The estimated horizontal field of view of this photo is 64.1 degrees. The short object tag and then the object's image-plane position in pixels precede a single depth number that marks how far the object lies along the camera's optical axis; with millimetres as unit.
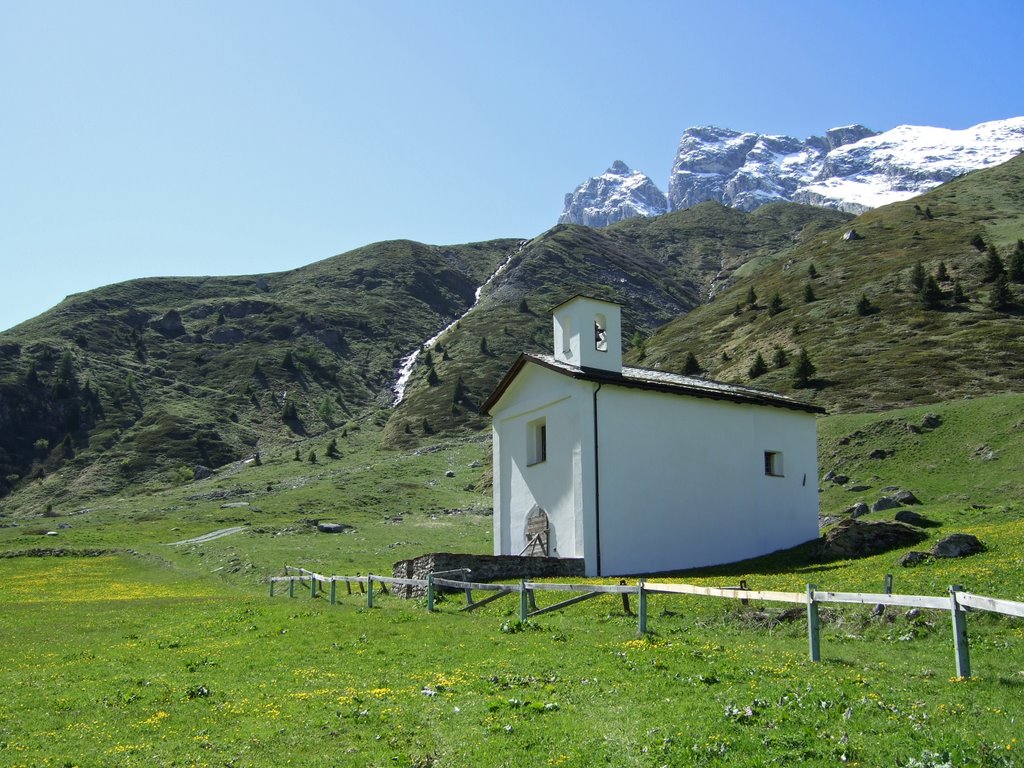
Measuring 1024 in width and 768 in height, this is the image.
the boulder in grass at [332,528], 59688
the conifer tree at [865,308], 88750
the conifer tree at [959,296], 83325
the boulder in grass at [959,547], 20625
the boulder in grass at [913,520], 30375
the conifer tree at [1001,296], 80125
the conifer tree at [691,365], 90156
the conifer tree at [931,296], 84038
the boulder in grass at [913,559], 20578
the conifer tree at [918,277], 90312
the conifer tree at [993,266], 85625
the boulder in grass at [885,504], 38312
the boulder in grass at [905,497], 38531
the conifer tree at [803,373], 72375
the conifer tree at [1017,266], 85500
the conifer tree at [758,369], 79688
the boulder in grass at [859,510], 38344
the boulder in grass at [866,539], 27016
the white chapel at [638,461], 30938
